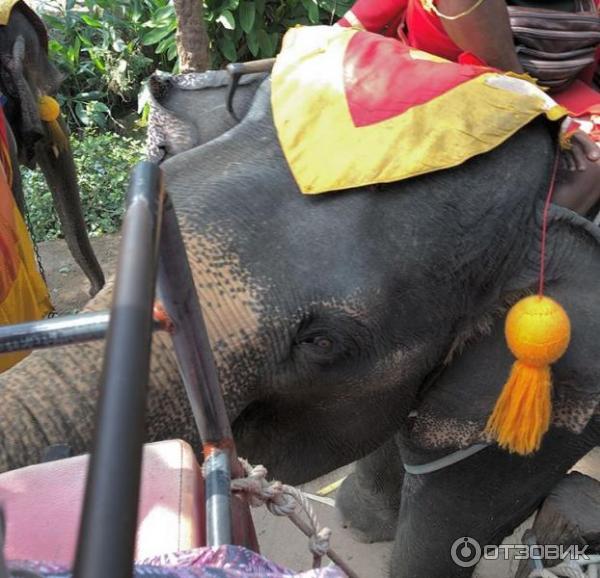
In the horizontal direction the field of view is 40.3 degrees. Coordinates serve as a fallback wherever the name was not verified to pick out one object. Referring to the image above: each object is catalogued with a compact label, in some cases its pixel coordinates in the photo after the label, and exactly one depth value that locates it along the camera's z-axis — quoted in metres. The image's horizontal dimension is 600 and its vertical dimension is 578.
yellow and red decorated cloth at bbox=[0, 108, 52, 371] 1.98
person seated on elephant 1.30
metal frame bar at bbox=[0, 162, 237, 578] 0.29
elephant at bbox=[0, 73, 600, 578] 1.14
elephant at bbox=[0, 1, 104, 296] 2.45
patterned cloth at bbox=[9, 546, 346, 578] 0.49
